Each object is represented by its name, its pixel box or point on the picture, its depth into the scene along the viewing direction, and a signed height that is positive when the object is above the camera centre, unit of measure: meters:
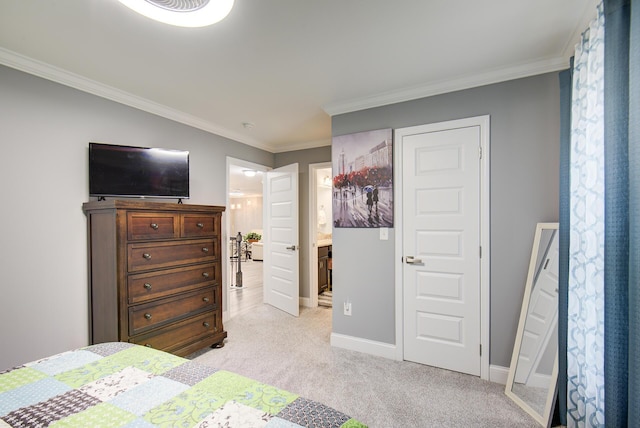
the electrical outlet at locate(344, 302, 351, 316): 2.97 -1.03
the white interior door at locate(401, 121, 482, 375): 2.43 -0.32
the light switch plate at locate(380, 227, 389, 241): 2.77 -0.22
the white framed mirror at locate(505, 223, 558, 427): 1.90 -0.92
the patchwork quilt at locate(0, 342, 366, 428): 0.83 -0.62
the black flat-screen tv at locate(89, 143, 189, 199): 2.44 +0.38
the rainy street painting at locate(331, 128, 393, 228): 2.75 +0.32
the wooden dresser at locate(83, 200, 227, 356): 2.21 -0.54
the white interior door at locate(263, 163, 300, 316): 3.98 -0.43
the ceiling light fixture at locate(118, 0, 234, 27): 1.40 +1.03
